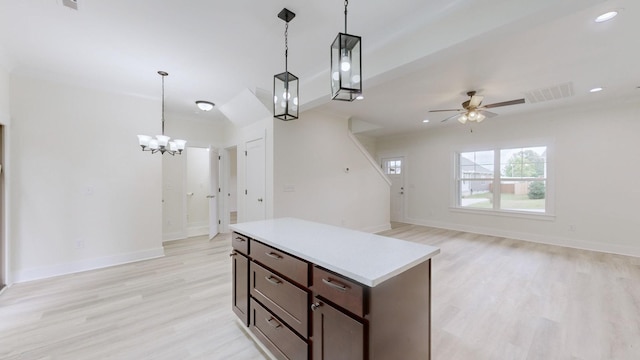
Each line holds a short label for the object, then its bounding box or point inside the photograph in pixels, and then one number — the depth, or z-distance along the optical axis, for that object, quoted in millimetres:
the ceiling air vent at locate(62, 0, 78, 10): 1865
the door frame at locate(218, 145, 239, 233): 5617
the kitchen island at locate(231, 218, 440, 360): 1173
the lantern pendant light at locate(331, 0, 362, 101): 1555
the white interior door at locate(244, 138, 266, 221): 4314
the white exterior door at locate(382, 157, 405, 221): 7470
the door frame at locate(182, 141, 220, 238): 5281
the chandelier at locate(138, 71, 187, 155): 3201
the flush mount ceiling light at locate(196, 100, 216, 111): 4010
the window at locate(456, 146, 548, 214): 5172
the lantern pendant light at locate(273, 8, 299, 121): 1988
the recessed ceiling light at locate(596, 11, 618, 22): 2000
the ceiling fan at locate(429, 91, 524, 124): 3734
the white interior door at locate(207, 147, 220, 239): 5078
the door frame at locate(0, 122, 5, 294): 2994
